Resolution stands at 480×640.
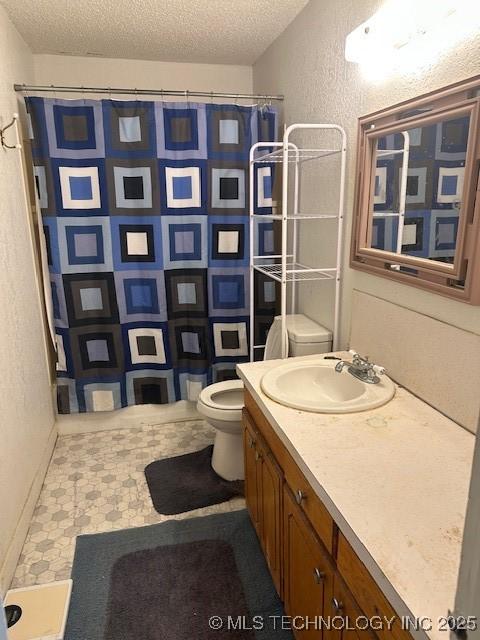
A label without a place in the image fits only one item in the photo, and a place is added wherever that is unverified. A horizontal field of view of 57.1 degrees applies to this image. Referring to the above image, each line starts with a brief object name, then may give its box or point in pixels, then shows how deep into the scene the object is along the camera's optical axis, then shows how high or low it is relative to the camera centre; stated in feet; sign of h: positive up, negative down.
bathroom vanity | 2.70 -2.16
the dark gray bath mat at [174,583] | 5.10 -4.69
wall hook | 6.56 +1.05
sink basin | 4.71 -2.08
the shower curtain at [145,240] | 8.11 -0.60
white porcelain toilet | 7.00 -3.20
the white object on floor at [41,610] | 4.82 -4.52
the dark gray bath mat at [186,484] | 7.17 -4.64
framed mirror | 4.00 +0.13
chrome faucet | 5.22 -1.92
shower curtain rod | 7.60 +2.05
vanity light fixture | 3.94 +1.66
